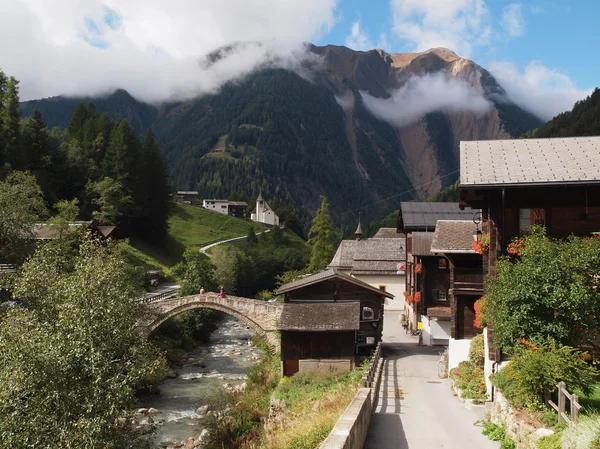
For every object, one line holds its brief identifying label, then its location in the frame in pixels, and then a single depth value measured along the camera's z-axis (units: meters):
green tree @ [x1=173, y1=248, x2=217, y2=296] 49.47
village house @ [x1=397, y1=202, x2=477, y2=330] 37.25
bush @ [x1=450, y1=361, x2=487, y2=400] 19.06
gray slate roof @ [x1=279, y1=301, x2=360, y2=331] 30.19
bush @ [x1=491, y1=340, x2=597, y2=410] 12.37
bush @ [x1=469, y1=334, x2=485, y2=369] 21.27
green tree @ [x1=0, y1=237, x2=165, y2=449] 17.25
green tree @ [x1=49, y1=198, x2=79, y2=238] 38.59
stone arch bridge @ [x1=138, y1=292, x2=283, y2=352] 39.34
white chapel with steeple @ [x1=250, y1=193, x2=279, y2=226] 133.50
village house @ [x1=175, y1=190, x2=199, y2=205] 140.62
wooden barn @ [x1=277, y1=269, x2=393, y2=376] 30.56
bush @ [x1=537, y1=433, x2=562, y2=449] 10.05
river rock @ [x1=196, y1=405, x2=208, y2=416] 29.67
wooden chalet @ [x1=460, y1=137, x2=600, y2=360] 17.53
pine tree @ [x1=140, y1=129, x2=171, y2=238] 70.88
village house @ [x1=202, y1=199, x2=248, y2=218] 136.50
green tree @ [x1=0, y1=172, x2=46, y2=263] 28.58
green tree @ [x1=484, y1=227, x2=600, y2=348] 13.91
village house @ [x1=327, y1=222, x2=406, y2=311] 51.94
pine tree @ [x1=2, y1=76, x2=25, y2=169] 54.28
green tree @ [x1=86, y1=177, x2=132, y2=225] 61.03
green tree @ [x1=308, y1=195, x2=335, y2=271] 67.44
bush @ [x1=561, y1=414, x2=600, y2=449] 8.39
